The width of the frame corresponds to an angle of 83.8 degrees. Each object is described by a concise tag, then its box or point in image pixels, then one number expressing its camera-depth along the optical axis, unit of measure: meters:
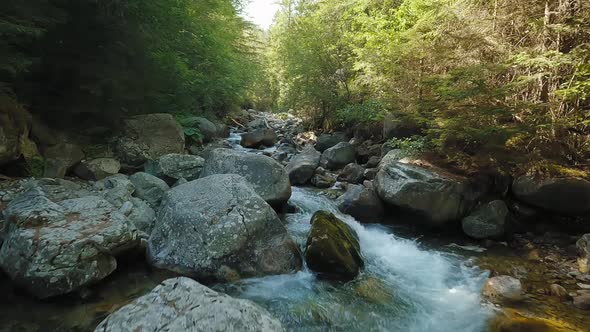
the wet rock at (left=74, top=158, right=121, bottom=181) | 6.41
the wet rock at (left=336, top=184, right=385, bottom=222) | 6.86
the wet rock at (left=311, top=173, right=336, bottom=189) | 9.20
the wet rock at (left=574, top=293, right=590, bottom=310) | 4.03
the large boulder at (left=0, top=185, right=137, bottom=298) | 3.50
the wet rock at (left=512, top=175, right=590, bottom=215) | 5.55
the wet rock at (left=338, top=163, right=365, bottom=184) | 9.20
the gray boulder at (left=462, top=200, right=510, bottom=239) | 6.00
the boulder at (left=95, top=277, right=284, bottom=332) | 2.26
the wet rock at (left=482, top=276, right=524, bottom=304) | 4.20
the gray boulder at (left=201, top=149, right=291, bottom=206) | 6.47
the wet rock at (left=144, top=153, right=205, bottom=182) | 7.06
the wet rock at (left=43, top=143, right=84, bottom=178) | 5.82
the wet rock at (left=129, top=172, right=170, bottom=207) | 6.01
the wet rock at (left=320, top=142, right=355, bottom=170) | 10.94
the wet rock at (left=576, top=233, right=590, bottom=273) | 4.82
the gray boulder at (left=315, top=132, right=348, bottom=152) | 14.12
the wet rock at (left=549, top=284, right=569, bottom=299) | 4.32
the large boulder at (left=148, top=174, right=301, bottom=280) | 4.31
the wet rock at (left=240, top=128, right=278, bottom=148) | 14.12
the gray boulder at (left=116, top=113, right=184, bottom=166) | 7.60
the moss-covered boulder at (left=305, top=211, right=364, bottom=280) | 4.62
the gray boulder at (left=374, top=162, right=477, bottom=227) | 6.28
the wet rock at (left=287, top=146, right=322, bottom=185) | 9.39
